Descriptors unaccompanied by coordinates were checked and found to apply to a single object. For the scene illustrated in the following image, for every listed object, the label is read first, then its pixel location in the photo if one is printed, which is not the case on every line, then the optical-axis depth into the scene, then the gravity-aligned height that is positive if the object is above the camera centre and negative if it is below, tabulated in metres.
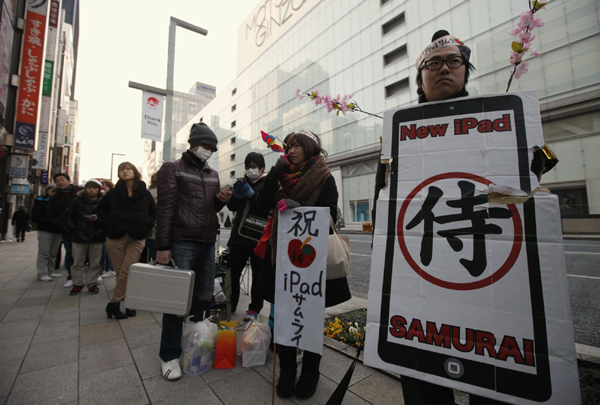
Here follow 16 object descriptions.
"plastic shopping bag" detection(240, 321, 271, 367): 2.48 -0.97
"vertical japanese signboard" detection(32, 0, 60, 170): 16.75 +7.84
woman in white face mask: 3.36 +0.00
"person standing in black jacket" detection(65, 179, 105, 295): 4.60 -0.11
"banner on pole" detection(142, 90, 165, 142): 9.70 +3.72
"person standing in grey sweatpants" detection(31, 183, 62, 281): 5.80 -0.14
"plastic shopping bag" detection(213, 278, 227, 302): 3.46 -0.75
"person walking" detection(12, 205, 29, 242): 14.19 +0.42
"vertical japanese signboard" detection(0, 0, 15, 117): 9.73 +6.30
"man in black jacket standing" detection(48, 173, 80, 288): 5.56 +0.49
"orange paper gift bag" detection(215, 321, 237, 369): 2.45 -0.98
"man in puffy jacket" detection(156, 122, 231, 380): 2.40 +0.06
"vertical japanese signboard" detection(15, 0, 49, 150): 12.23 +6.44
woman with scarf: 2.06 +0.21
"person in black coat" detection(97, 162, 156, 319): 3.80 +0.09
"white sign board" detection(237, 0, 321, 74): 36.28 +28.28
